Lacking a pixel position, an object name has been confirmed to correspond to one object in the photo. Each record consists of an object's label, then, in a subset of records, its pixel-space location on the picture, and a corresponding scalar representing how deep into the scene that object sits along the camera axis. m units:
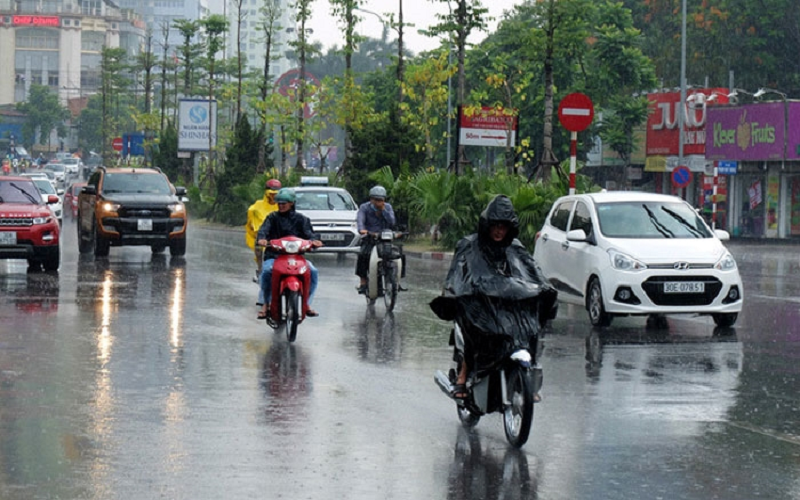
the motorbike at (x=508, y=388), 9.03
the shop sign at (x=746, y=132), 58.59
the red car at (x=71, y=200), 60.56
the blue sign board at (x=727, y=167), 59.06
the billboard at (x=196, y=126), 73.62
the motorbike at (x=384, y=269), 19.34
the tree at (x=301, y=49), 56.91
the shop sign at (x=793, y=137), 57.50
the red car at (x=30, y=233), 24.47
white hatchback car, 17.00
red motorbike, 15.36
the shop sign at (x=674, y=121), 63.41
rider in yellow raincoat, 19.59
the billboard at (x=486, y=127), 40.25
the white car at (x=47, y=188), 45.08
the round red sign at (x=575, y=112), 27.80
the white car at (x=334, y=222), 31.51
